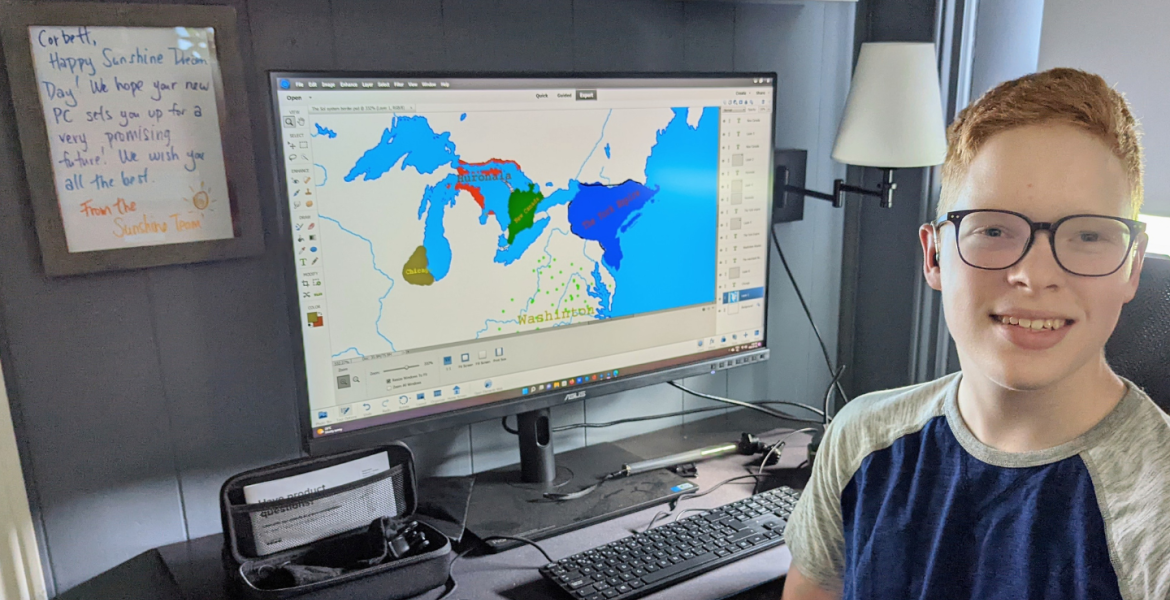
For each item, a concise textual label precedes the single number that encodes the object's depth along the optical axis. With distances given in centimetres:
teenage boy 74
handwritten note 101
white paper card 102
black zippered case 97
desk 103
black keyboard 102
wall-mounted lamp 134
